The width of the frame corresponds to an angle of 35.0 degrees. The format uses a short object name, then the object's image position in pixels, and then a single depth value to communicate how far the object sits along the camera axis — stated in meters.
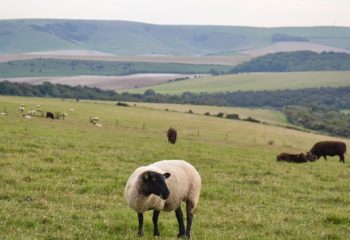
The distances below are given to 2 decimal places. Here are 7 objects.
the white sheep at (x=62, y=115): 59.51
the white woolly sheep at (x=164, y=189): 12.18
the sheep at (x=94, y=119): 57.98
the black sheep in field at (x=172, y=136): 41.58
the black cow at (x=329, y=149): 37.97
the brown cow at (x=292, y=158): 34.81
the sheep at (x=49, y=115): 56.67
